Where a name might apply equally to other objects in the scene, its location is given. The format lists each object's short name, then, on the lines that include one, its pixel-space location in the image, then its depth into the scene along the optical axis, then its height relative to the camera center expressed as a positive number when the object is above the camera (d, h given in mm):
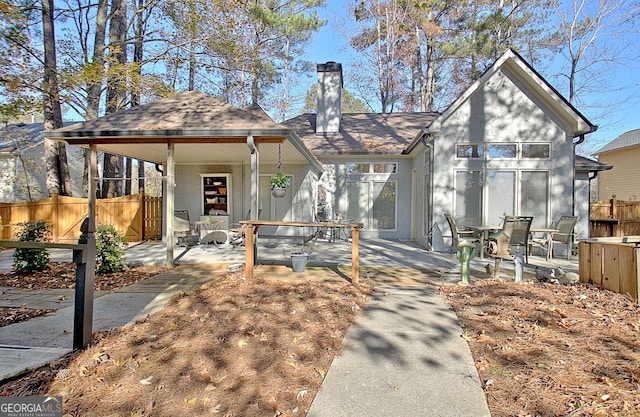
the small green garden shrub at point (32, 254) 6059 -789
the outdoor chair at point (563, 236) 7941 -553
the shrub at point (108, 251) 5996 -724
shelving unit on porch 11273 +531
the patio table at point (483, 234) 7812 -515
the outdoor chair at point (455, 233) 7992 -513
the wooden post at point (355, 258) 5335 -721
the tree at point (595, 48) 16906 +8334
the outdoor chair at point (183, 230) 9203 -540
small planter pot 6031 -873
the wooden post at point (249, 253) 5484 -671
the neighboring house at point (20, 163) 16906 +2244
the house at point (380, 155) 6770 +1382
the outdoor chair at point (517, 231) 7023 -394
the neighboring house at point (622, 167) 18062 +2387
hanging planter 7004 +495
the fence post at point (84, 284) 2865 -619
